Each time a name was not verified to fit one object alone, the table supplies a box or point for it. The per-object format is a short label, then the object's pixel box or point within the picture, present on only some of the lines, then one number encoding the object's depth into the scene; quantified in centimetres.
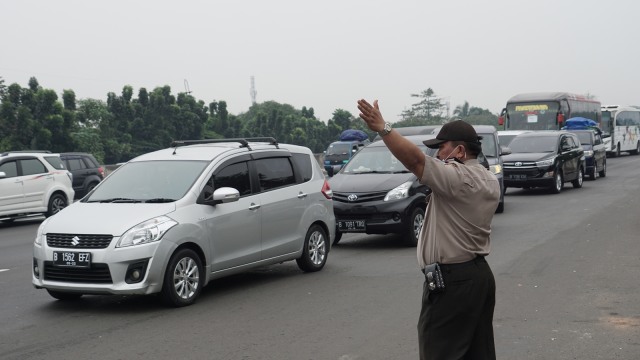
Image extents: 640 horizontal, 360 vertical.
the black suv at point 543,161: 2312
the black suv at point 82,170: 2555
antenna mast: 12531
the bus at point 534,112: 3650
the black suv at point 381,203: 1285
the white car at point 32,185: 1925
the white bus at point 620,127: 4997
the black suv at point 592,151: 2877
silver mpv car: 816
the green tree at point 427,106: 13312
